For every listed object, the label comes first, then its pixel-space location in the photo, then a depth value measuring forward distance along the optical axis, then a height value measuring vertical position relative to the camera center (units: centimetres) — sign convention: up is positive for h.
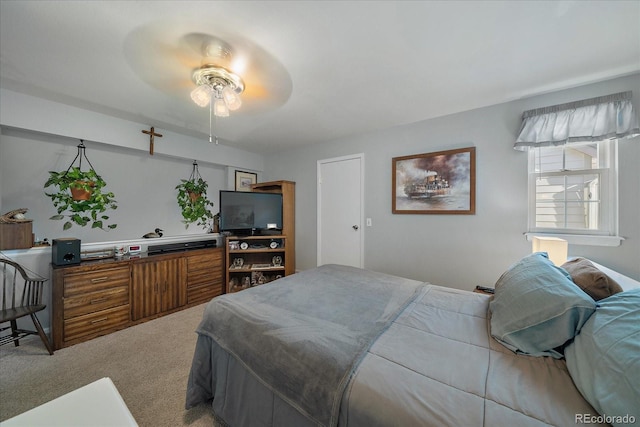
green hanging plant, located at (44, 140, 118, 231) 223 +19
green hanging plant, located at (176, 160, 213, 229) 322 +19
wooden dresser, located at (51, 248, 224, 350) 208 -84
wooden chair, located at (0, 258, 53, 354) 191 -79
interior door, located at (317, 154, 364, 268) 326 +6
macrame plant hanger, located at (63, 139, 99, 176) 257 +68
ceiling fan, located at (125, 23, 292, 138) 144 +110
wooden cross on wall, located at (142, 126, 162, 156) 283 +99
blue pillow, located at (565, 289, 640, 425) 62 -45
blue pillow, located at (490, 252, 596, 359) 91 -42
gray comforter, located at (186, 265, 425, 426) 92 -58
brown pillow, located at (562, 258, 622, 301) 97 -31
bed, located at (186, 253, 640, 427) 70 -59
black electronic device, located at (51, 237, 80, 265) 212 -36
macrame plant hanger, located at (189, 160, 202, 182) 358 +64
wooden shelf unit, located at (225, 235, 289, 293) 342 -76
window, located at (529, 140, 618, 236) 189 +23
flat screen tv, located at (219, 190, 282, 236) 334 +3
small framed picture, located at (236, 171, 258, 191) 403 +62
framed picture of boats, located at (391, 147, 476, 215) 246 +37
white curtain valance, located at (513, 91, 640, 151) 175 +77
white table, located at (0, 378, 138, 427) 54 -50
